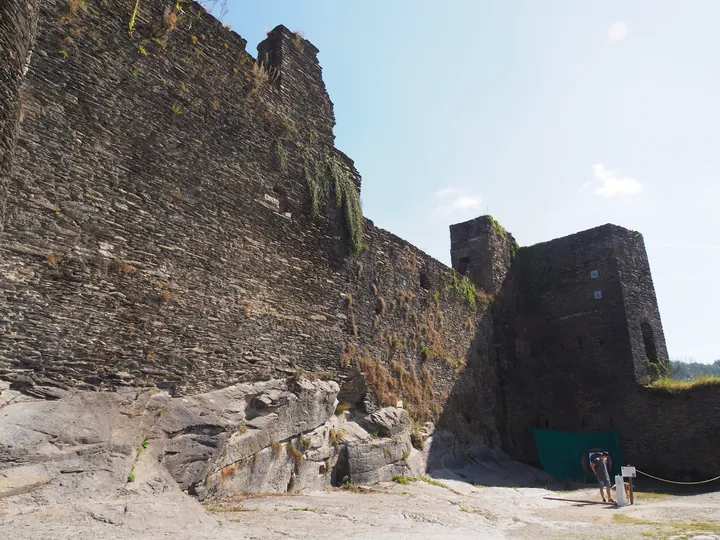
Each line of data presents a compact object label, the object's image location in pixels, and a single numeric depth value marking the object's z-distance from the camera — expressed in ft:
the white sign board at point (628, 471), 35.24
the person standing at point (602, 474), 37.81
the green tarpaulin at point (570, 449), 52.24
